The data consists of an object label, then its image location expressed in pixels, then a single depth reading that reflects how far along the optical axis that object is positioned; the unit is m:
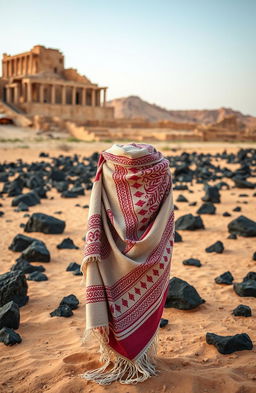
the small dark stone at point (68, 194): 11.78
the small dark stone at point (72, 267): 5.87
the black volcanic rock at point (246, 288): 4.87
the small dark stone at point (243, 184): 12.34
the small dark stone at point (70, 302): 4.57
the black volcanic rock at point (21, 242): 6.79
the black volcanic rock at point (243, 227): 7.42
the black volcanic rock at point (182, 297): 4.52
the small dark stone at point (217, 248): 6.61
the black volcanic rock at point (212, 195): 10.38
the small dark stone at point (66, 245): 7.03
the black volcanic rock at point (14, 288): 4.59
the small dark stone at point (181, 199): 10.67
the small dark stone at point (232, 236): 7.33
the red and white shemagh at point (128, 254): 2.96
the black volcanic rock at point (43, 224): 7.98
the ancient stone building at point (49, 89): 46.00
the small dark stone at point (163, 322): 4.15
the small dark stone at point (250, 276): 5.18
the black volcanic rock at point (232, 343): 3.60
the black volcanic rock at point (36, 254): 6.23
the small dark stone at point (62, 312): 4.38
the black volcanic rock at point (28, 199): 10.53
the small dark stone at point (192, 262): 6.00
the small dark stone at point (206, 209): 9.28
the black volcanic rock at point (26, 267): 5.71
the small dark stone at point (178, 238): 7.29
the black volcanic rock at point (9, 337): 3.79
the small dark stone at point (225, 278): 5.26
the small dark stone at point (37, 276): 5.50
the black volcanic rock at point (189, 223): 7.99
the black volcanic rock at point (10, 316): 4.01
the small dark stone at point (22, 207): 9.97
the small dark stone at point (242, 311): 4.34
